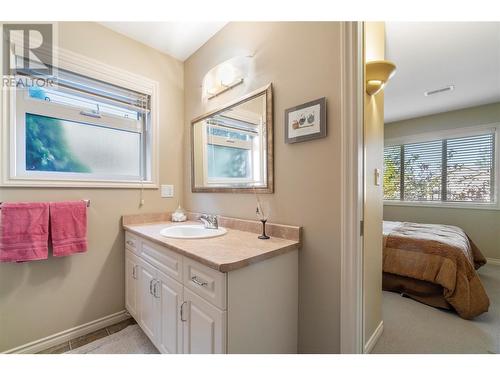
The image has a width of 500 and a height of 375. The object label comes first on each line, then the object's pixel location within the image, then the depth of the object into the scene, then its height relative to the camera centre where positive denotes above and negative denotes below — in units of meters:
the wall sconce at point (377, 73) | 1.24 +0.66
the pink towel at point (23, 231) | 1.35 -0.29
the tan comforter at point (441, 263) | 1.85 -0.75
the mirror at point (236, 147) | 1.48 +0.32
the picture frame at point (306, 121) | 1.19 +0.38
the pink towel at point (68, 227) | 1.50 -0.29
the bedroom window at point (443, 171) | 3.39 +0.27
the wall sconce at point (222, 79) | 1.70 +0.89
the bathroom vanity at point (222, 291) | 0.95 -0.54
